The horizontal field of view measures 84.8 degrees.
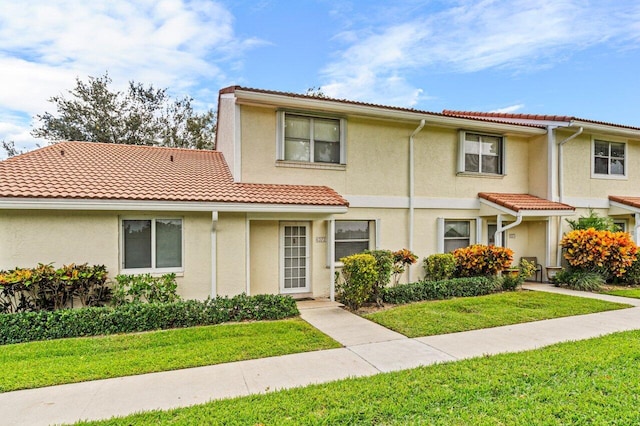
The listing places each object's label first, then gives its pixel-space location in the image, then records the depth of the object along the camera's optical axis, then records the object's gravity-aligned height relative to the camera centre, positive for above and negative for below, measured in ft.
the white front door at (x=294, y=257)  35.19 -4.83
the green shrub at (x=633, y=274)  40.29 -7.31
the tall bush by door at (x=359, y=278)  29.99 -5.90
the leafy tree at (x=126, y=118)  77.10 +21.14
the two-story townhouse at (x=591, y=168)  43.98 +5.73
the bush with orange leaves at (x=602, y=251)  38.32 -4.52
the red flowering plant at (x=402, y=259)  34.76 -4.86
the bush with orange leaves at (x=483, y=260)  37.81 -5.46
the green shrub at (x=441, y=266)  37.42 -5.97
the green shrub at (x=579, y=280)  38.06 -7.74
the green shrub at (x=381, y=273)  31.14 -5.62
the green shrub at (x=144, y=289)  27.27 -6.31
